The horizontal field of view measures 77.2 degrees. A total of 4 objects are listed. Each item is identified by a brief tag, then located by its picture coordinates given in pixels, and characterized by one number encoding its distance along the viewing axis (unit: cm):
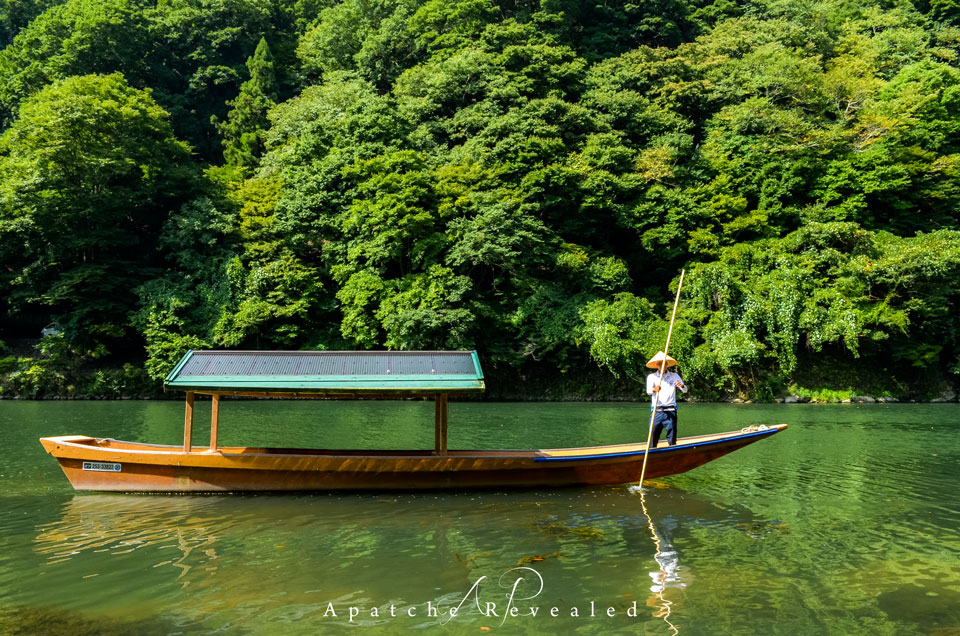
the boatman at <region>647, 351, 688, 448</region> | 1125
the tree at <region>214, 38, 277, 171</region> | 4838
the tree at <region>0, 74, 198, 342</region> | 3269
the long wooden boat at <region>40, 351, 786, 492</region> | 1034
